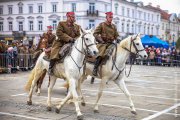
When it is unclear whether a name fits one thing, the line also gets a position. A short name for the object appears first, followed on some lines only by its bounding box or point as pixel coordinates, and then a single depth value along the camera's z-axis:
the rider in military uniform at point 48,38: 10.95
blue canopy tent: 33.97
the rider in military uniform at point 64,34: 8.98
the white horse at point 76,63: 8.19
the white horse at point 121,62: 9.16
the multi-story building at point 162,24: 37.17
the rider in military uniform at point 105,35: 9.65
